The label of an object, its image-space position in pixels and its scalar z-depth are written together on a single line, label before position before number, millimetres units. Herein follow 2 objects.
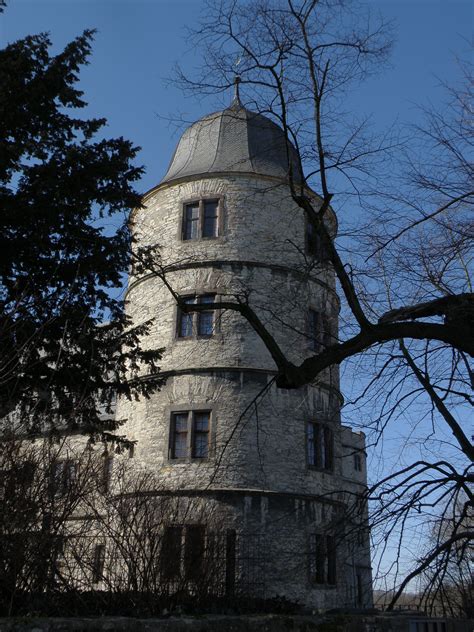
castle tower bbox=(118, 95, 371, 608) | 16891
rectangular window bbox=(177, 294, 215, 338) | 18844
